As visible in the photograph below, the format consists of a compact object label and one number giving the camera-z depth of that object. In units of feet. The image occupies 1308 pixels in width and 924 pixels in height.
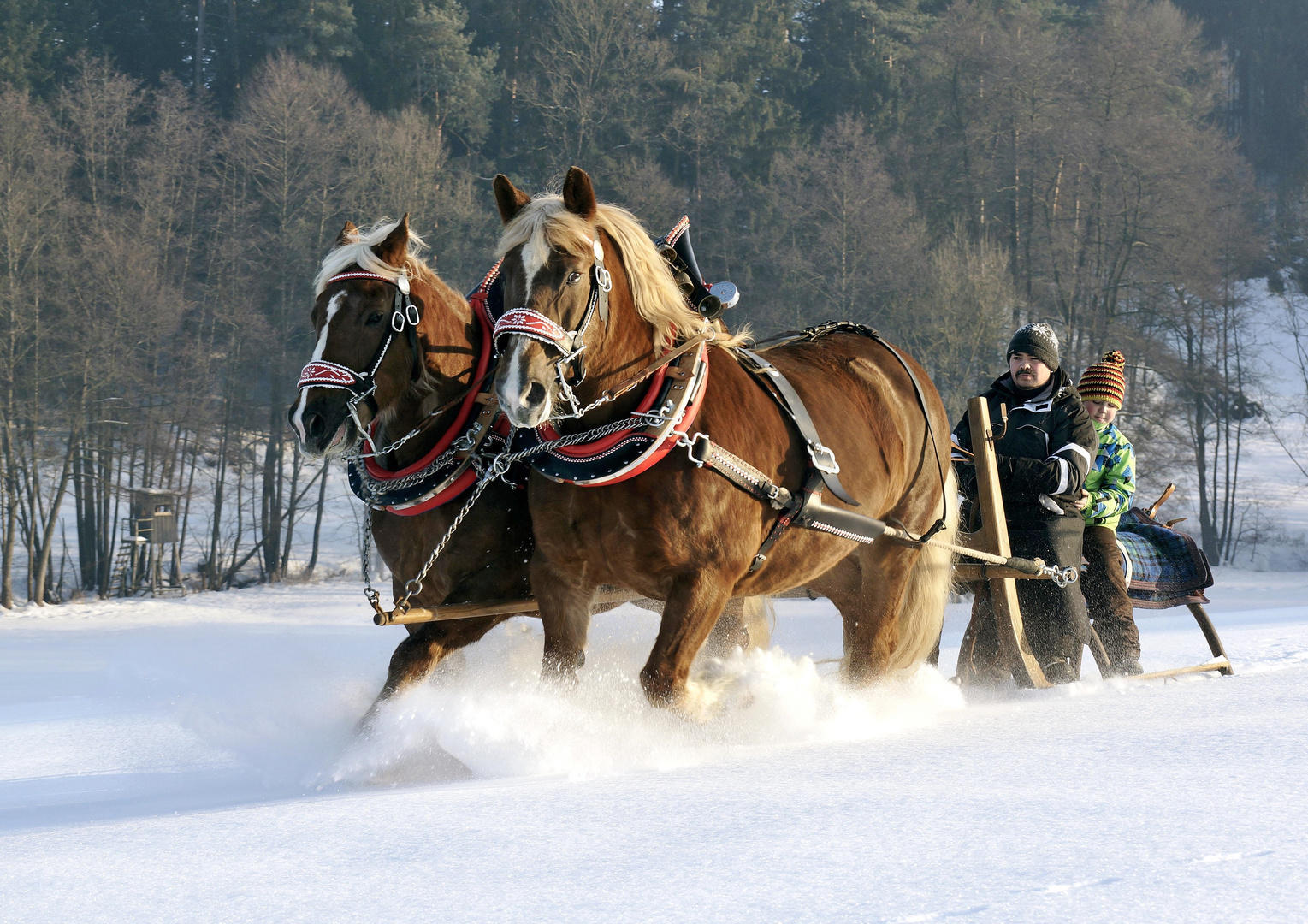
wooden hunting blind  144.97
